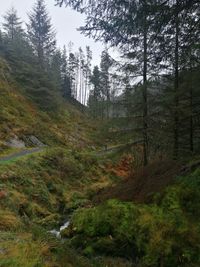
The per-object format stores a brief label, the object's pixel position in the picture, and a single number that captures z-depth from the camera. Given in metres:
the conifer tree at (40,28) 33.58
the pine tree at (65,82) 39.51
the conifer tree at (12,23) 35.08
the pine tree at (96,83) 41.68
